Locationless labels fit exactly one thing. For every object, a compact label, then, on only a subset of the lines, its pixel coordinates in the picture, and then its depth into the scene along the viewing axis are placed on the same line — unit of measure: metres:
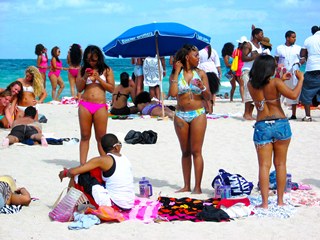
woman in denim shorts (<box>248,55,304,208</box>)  8.88
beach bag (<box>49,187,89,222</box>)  8.74
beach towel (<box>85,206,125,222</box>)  8.63
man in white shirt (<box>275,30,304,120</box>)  19.81
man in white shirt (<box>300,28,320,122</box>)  17.60
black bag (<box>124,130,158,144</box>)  15.45
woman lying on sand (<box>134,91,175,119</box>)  20.07
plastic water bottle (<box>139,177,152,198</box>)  10.08
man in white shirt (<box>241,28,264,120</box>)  18.51
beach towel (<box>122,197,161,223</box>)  8.87
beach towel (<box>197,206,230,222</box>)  8.77
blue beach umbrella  18.83
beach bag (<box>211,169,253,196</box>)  10.03
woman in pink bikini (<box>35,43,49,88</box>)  27.42
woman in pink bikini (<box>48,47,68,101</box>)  27.15
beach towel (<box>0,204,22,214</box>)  9.14
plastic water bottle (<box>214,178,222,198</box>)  9.99
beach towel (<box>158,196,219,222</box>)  8.87
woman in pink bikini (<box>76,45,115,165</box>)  11.19
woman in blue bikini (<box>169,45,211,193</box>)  10.08
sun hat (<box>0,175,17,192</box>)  9.47
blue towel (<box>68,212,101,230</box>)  8.36
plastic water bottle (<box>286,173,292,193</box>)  10.34
